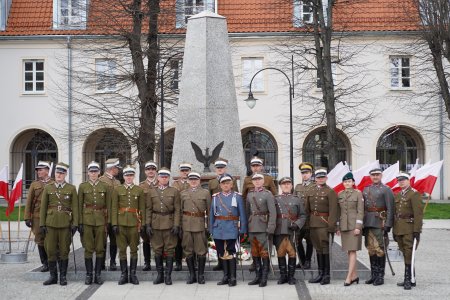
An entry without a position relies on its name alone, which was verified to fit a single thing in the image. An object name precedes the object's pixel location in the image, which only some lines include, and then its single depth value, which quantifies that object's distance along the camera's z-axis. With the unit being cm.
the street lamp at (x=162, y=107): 2127
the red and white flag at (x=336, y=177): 1531
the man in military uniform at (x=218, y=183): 1277
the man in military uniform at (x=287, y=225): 1188
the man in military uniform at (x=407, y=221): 1155
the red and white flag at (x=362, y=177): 1514
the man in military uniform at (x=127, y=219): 1209
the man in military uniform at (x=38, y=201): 1342
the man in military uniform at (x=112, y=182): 1291
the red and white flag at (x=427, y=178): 1461
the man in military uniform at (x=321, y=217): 1198
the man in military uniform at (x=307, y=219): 1234
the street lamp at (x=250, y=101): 2448
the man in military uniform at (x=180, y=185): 1283
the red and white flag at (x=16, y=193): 1625
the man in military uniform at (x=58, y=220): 1213
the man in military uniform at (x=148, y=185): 1283
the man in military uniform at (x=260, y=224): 1179
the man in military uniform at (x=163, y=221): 1209
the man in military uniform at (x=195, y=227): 1205
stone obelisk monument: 1492
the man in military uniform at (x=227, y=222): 1188
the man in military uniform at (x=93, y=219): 1212
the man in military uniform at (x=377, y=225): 1187
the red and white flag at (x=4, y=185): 1650
